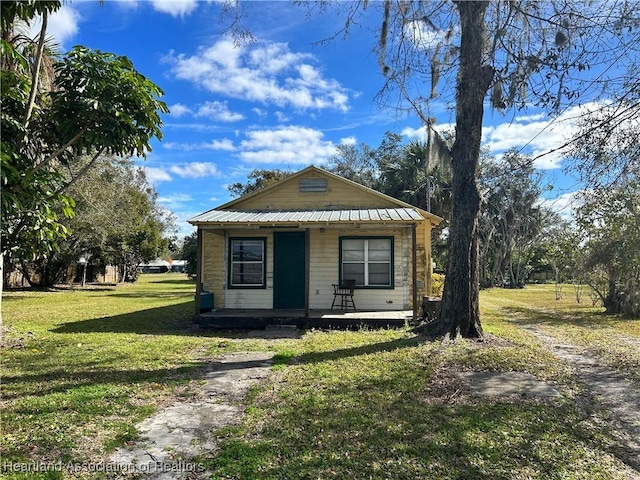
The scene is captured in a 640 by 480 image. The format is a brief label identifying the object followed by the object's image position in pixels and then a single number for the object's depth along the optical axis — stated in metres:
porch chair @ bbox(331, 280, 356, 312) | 11.69
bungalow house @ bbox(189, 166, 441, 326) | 11.94
